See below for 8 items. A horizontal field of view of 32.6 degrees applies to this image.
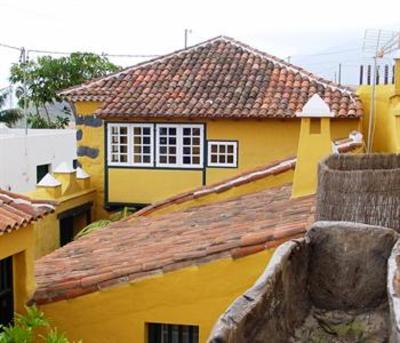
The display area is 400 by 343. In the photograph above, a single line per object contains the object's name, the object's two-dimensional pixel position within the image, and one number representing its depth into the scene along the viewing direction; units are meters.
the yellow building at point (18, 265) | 7.38
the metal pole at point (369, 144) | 12.74
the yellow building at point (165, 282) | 6.95
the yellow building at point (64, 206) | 16.67
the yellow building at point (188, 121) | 17.73
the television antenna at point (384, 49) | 10.91
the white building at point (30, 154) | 25.03
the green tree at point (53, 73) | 32.25
